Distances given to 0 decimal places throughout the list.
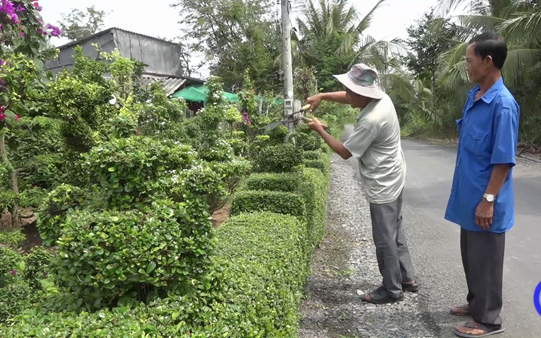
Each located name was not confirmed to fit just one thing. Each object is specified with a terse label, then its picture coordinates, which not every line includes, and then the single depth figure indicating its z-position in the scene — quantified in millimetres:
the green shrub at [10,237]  3857
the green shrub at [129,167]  1848
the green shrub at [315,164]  6875
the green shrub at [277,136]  5917
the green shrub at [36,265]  2717
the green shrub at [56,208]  1905
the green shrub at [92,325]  1472
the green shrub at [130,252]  1649
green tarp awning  15223
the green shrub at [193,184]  1931
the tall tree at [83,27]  31297
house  14938
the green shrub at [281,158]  4645
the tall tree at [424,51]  24609
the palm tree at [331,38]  19844
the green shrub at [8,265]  2383
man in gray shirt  3203
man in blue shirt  2666
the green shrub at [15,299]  2092
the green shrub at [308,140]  8445
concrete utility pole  5478
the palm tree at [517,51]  11289
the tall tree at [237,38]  23250
